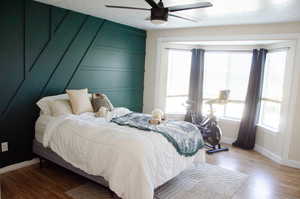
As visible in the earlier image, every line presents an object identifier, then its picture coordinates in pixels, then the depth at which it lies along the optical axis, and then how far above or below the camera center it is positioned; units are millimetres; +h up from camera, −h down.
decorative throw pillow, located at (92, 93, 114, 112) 3678 -430
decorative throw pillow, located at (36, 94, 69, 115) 3322 -460
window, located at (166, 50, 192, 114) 5418 -19
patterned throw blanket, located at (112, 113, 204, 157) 2822 -685
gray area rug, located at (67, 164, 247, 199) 2773 -1421
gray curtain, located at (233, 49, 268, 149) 4571 -411
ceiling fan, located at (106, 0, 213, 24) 2298 +714
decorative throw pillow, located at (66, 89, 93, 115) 3422 -405
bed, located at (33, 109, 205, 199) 2300 -873
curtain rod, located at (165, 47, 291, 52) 4059 +644
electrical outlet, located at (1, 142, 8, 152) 3174 -1045
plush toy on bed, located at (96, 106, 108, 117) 3449 -553
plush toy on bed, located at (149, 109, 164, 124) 3188 -567
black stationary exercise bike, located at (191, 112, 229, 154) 4449 -1043
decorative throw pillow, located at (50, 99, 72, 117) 3270 -490
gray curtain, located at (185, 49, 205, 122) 5246 -56
